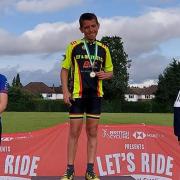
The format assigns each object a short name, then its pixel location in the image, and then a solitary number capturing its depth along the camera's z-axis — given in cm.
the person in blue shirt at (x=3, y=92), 483
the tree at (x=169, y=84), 8231
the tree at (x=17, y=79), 13273
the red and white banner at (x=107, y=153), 708
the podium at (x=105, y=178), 630
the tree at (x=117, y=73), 7862
